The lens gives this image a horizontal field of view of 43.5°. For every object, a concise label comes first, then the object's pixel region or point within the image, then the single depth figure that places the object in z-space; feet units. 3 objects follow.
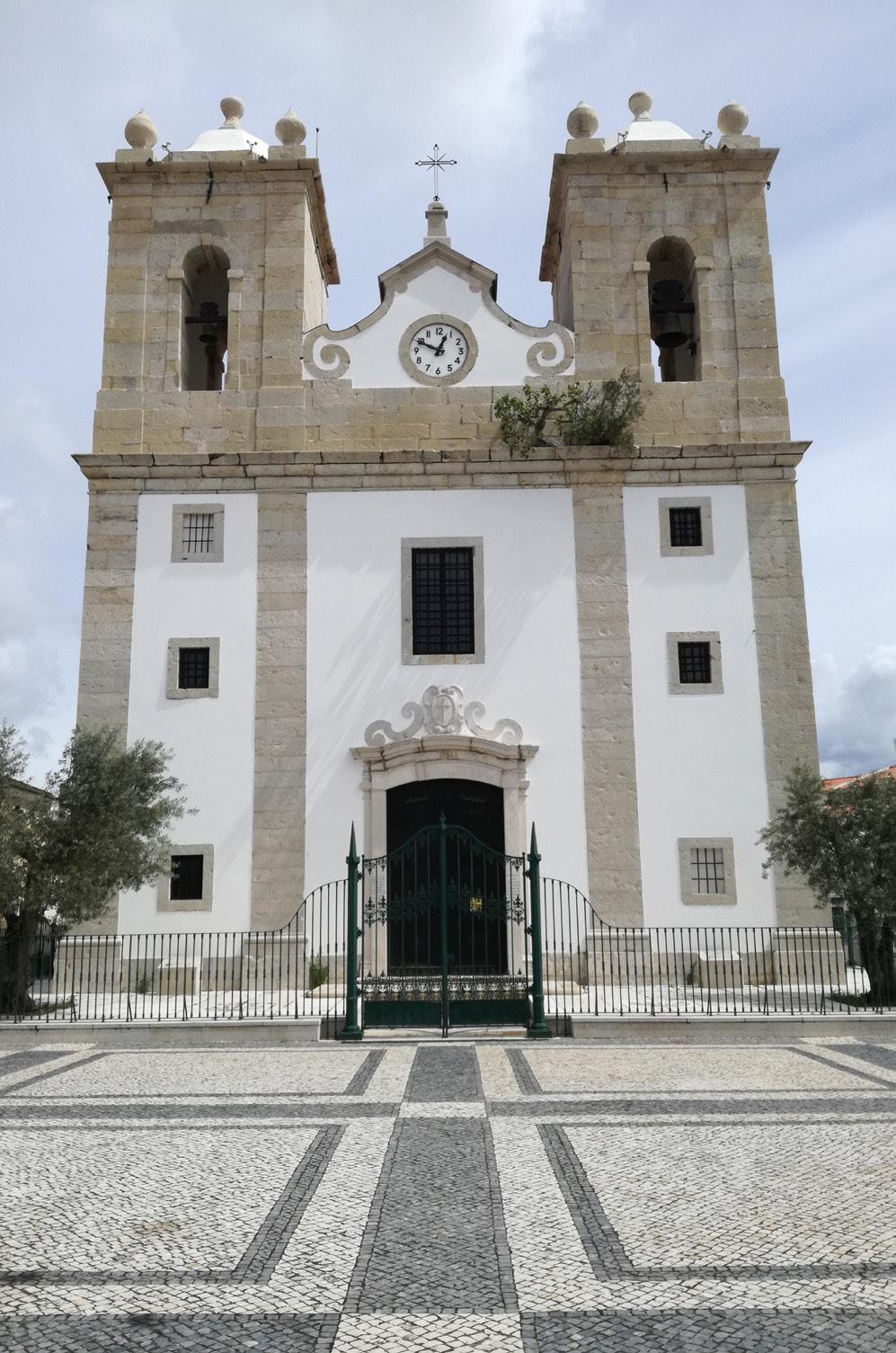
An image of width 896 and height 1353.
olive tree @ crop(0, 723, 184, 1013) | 43.19
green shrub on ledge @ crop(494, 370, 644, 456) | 57.41
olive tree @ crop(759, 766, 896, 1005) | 44.73
